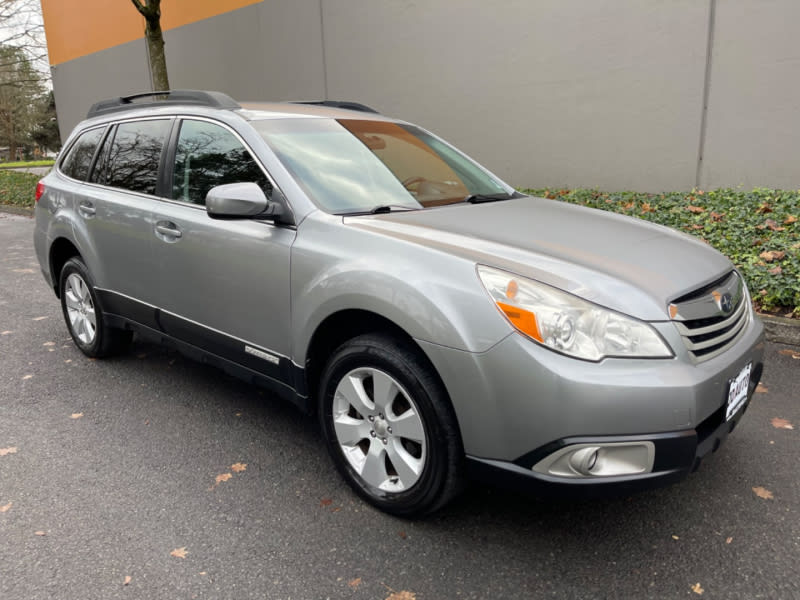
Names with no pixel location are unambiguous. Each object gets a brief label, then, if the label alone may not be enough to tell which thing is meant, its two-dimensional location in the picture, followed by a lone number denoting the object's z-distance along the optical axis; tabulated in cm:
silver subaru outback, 215
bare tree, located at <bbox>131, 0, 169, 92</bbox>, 1172
